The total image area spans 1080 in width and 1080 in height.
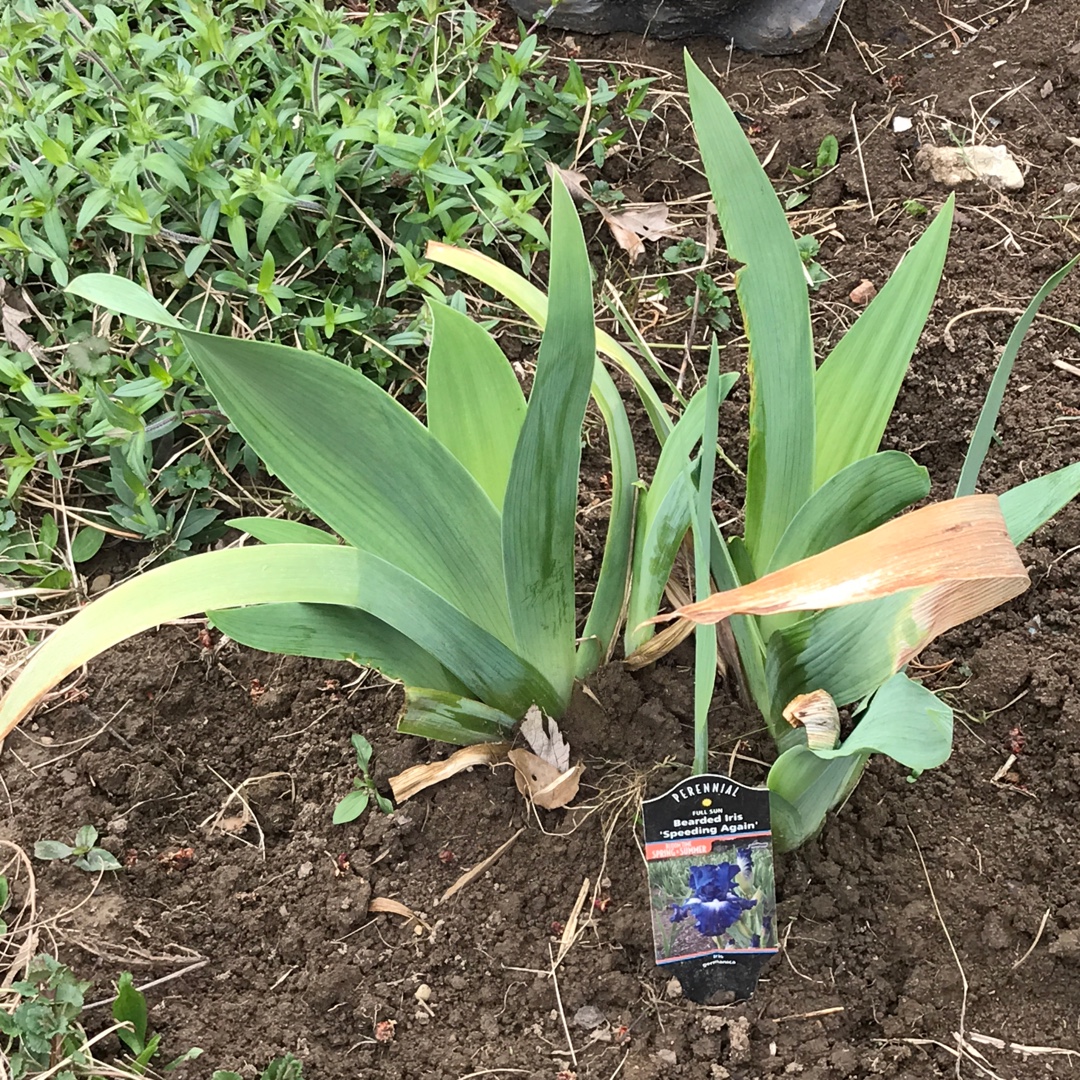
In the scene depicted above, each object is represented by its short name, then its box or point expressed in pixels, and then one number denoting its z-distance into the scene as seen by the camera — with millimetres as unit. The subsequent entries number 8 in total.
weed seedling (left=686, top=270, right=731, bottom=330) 1482
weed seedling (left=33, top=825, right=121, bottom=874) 1049
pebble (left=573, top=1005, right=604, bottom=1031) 937
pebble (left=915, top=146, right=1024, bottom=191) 1576
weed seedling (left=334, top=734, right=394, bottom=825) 1062
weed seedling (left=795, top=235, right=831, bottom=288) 1496
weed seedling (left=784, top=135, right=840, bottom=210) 1645
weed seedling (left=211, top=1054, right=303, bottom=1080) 895
